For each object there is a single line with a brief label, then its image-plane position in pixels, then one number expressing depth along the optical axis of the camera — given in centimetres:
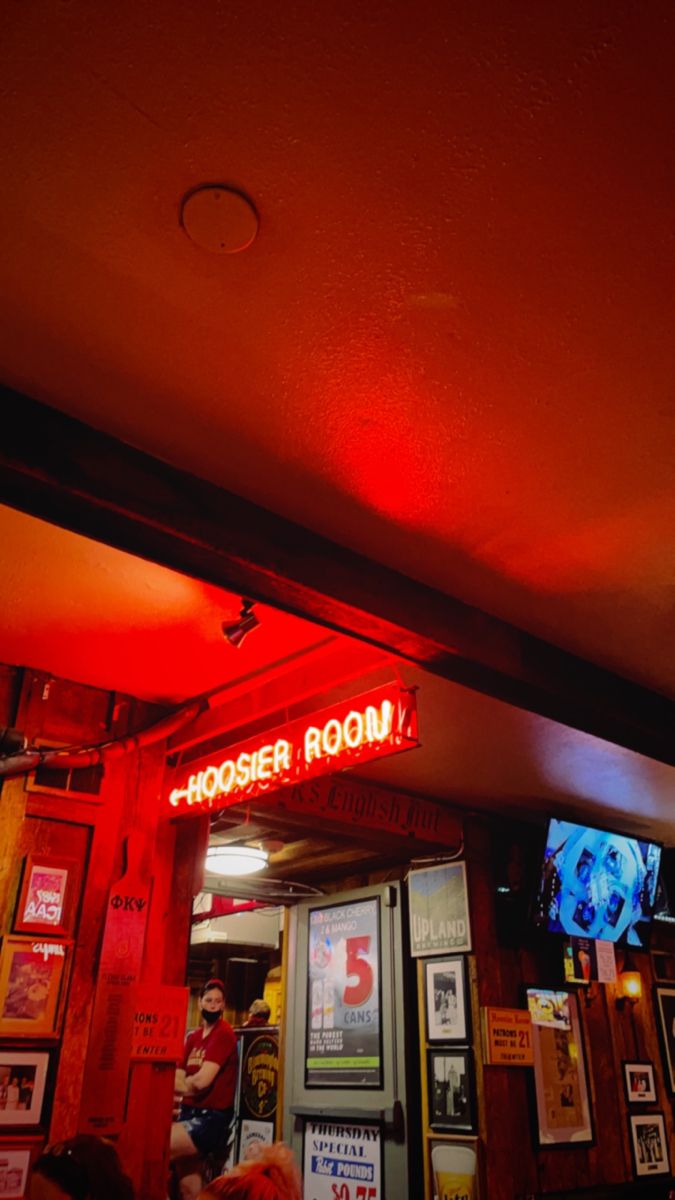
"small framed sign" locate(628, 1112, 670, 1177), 632
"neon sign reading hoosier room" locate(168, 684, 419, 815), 321
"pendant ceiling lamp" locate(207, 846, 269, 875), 616
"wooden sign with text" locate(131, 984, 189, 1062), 377
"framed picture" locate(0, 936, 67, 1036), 339
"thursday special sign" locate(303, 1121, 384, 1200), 607
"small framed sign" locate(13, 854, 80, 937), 357
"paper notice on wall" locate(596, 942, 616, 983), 669
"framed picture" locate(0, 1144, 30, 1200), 322
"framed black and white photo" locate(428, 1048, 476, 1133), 558
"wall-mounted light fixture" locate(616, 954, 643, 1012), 688
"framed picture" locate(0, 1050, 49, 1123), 329
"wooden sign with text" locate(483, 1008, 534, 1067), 567
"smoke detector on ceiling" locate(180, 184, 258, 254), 177
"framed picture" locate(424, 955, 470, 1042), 583
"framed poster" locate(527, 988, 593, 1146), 582
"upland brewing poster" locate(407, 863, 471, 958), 605
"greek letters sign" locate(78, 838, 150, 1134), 349
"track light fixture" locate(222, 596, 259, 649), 319
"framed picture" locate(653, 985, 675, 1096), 694
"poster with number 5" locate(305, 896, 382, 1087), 642
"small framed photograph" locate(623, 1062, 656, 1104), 650
